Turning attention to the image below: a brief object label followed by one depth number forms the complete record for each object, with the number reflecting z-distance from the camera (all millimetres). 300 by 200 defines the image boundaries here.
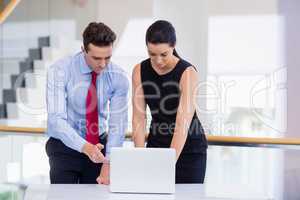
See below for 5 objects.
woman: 3695
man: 3624
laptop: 2991
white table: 2931
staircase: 7133
